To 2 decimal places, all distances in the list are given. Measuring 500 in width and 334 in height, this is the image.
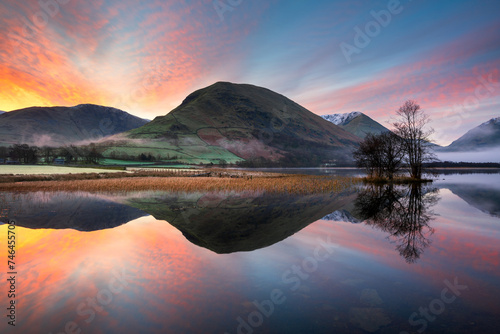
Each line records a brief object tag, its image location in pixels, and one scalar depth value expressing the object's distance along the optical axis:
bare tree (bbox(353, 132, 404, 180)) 55.69
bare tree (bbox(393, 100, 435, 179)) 56.16
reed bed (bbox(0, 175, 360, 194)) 37.01
